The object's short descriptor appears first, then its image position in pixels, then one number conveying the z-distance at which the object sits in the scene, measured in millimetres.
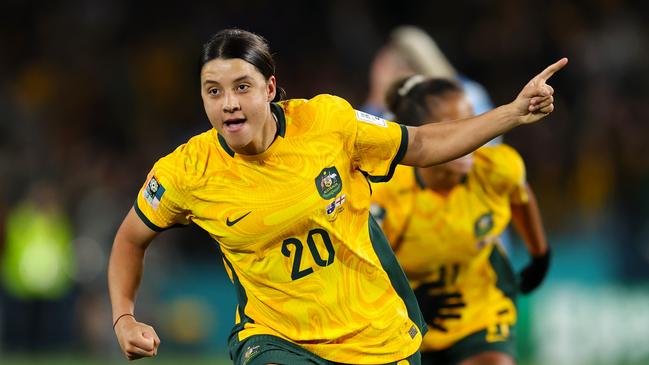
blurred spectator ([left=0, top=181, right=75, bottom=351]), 28234
